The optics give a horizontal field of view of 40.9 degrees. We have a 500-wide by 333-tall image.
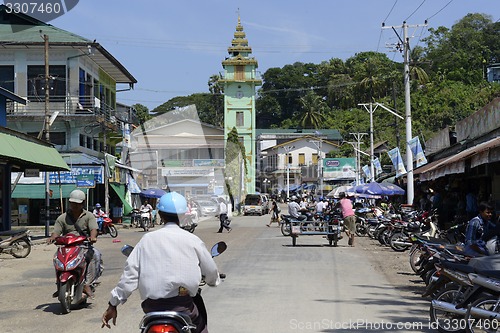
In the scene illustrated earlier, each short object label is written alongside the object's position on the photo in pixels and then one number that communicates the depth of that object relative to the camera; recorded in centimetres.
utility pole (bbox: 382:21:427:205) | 3144
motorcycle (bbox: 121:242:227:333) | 495
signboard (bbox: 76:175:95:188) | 3409
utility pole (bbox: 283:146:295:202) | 10554
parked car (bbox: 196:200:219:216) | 5609
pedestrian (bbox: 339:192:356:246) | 2330
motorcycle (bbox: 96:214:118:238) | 3075
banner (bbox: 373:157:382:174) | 5051
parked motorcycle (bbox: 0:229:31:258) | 2028
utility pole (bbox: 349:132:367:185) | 6307
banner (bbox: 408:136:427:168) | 3045
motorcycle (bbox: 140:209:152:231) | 3728
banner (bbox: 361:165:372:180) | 5519
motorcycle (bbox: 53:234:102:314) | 991
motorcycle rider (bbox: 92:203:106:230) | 3122
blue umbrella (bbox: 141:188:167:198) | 4331
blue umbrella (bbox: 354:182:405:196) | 3412
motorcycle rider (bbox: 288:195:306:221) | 2525
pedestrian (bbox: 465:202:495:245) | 1176
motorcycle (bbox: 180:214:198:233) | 2643
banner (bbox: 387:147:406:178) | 3519
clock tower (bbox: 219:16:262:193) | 8388
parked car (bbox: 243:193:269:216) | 6197
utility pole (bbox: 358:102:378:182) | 5000
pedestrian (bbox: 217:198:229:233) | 3332
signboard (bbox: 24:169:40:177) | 2769
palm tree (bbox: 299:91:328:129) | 10450
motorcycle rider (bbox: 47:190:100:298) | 1048
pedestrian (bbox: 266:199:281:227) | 4239
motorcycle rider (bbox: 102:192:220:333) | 509
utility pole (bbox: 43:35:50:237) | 2947
